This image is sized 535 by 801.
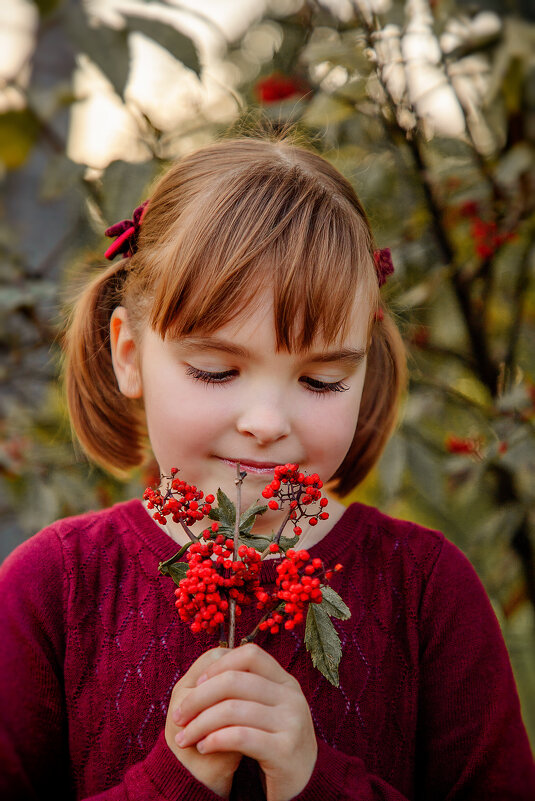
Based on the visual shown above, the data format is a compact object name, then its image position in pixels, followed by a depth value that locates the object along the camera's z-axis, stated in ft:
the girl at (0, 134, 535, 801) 2.57
